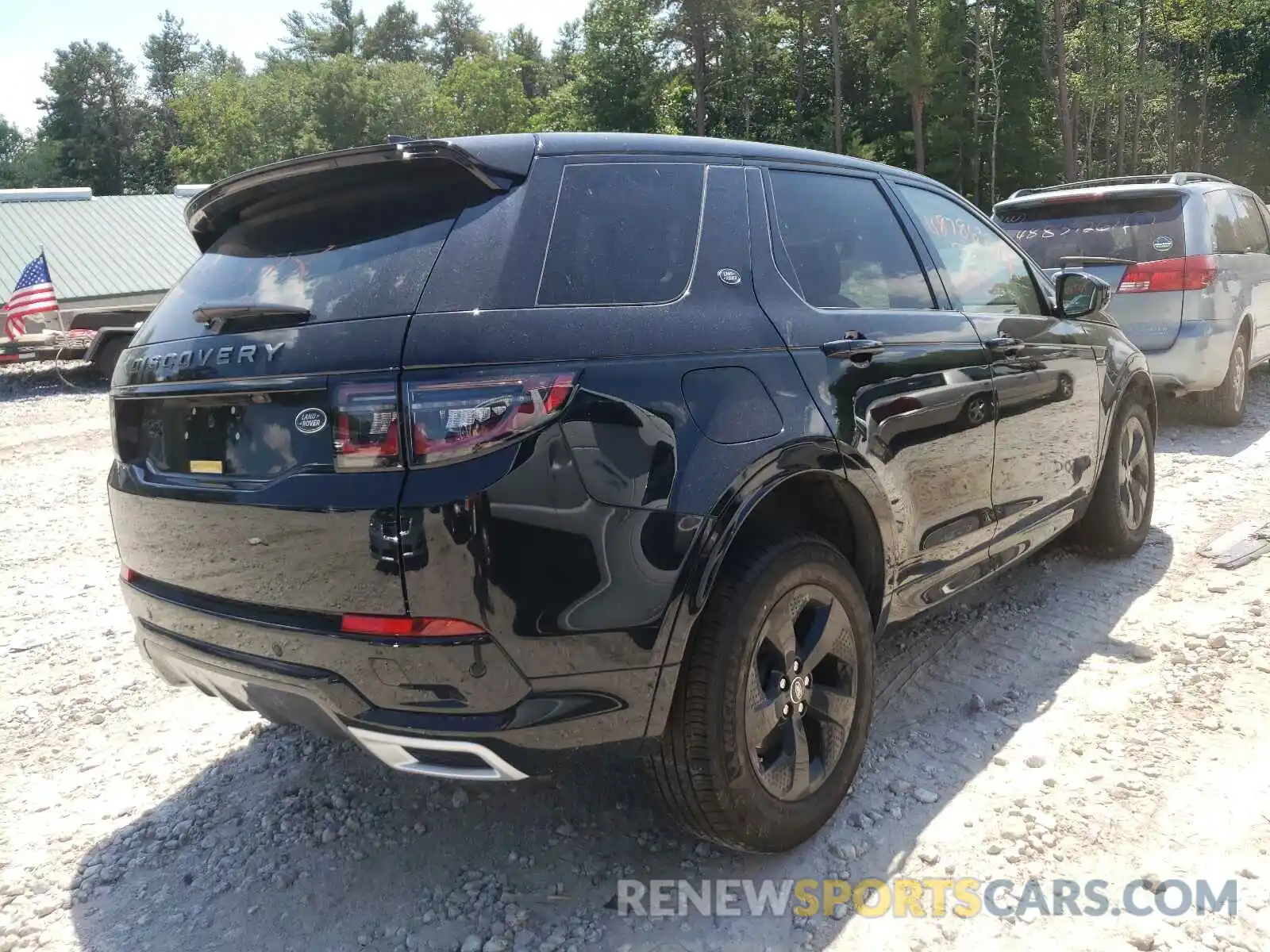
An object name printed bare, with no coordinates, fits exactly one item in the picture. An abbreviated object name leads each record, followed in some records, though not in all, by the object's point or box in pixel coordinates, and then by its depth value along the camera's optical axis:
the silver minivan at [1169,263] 6.93
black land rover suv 1.98
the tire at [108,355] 12.93
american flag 13.07
